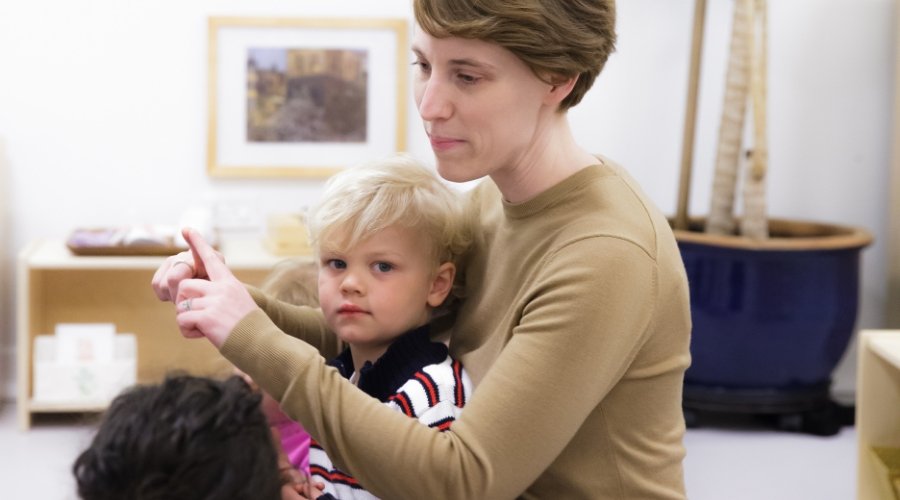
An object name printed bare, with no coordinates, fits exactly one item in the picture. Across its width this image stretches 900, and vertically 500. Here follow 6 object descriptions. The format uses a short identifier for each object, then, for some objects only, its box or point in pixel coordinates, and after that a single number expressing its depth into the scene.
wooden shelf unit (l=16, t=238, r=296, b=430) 3.62
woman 1.29
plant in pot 3.42
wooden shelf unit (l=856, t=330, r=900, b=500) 2.20
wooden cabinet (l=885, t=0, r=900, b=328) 3.79
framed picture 3.75
